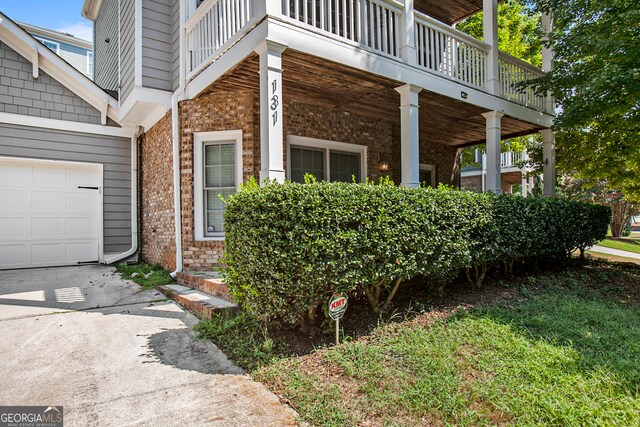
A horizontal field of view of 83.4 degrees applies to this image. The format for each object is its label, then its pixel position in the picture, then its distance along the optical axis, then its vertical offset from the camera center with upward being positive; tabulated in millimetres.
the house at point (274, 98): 4453 +1975
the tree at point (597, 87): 5086 +1901
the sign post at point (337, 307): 3131 -794
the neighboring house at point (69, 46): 12406 +6294
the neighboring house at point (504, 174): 15953 +1944
